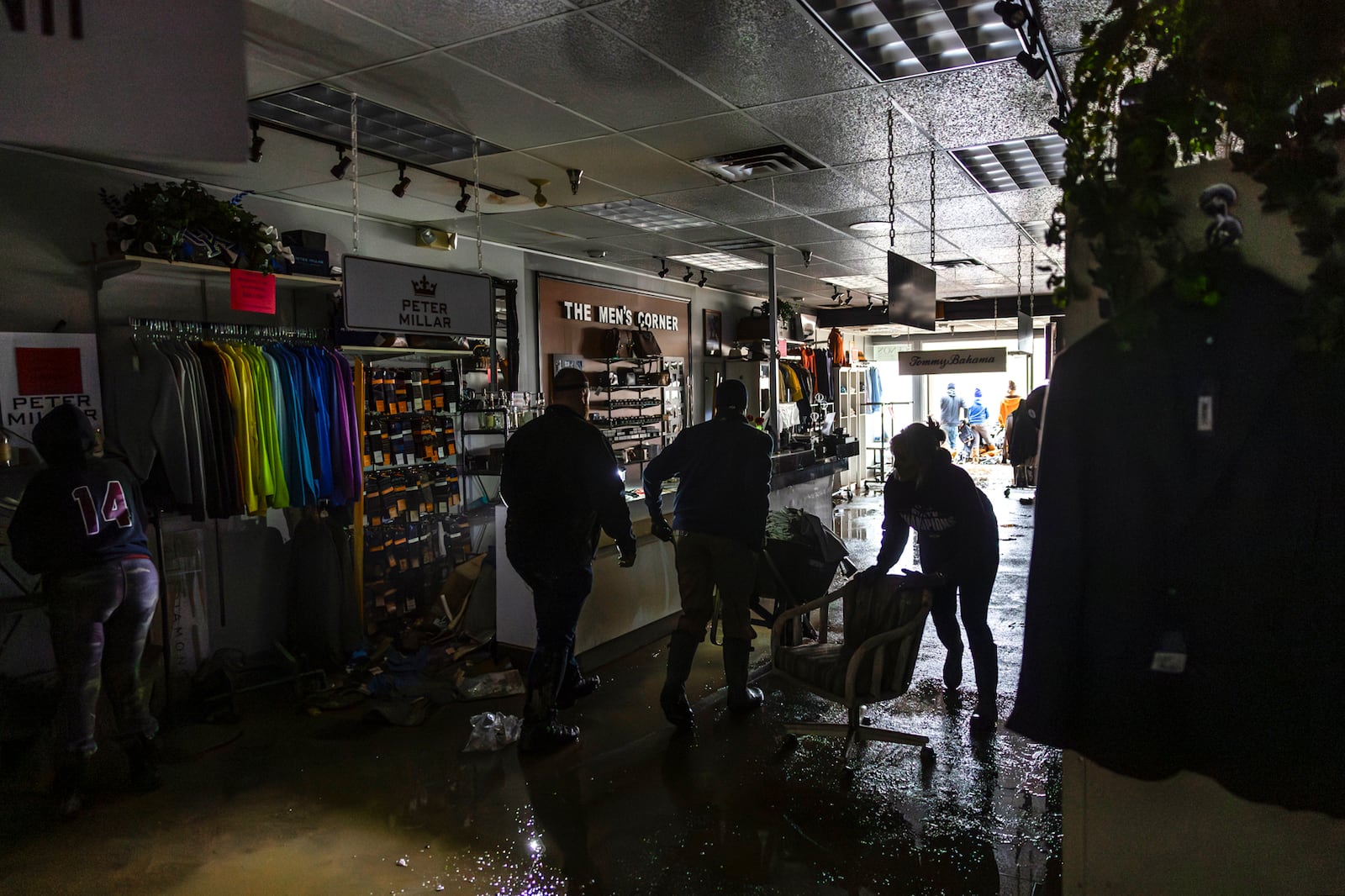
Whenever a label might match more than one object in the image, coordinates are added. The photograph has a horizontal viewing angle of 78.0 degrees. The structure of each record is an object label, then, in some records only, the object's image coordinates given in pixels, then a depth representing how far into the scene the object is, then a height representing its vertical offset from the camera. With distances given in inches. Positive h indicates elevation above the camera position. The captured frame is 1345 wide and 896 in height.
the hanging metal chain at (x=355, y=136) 154.0 +51.6
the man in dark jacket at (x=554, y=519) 160.2 -25.3
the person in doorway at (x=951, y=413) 703.7 -24.5
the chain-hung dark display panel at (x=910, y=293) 174.9 +20.0
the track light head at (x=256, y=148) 165.0 +50.0
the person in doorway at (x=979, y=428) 732.0 -39.4
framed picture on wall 440.5 +29.5
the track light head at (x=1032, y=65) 122.8 +47.2
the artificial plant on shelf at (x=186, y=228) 170.6 +35.7
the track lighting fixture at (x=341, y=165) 181.9 +50.6
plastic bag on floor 160.9 -67.2
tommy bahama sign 315.9 +8.9
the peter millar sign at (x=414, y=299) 167.2 +19.9
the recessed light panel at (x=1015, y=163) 195.0 +55.1
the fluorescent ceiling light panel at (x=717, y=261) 342.6 +53.7
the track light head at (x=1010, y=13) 108.1 +48.7
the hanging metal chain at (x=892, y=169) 184.3 +52.5
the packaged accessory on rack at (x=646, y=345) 358.0 +19.0
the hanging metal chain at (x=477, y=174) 183.7 +52.2
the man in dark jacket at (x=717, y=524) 165.5 -27.2
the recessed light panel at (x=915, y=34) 121.0 +54.5
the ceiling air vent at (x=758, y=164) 192.5 +53.8
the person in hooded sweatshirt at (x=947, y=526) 152.3 -26.6
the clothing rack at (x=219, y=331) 188.4 +15.6
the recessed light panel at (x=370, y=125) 152.7 +53.7
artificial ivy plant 57.6 +17.4
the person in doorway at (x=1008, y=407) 531.1 -16.2
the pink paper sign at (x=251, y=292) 181.5 +22.8
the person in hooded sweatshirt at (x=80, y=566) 139.9 -29.0
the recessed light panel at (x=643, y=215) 246.8 +54.1
